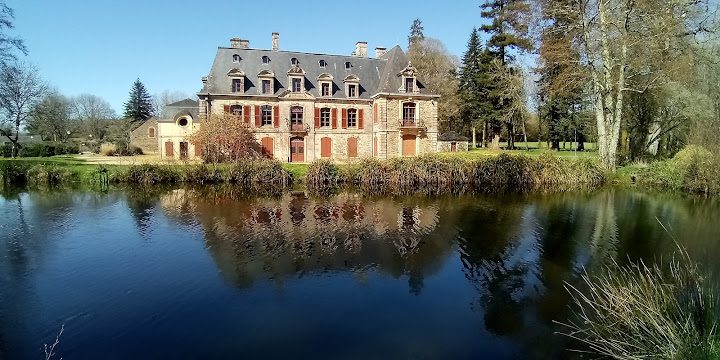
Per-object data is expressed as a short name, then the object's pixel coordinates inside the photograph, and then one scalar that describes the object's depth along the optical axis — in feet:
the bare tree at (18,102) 98.07
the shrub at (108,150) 112.67
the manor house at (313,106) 90.07
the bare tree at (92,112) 147.43
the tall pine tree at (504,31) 102.94
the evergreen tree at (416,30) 148.59
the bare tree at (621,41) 60.64
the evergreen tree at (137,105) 152.46
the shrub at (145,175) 64.95
